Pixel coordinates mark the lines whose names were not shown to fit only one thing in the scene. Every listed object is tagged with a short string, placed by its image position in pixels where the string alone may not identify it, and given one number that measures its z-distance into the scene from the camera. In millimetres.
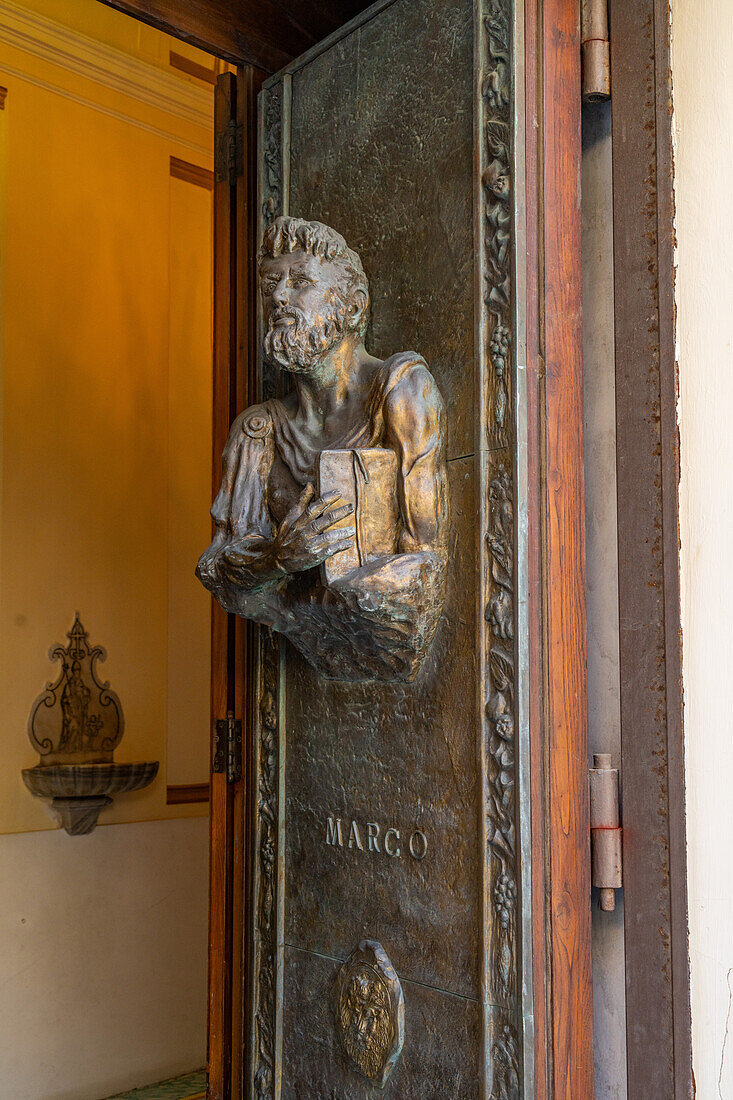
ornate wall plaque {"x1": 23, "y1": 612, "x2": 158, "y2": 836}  3818
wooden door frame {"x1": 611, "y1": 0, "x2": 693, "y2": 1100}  1574
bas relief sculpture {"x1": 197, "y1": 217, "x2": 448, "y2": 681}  1645
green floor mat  3877
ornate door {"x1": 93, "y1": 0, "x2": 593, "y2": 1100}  1548
